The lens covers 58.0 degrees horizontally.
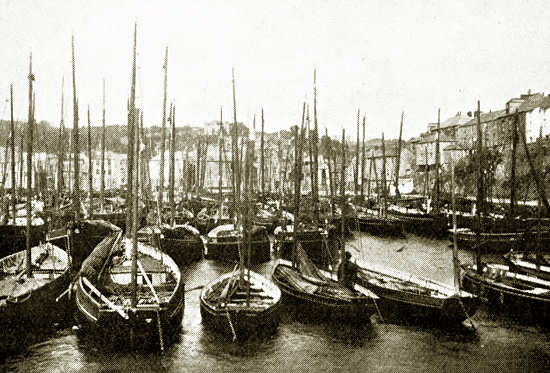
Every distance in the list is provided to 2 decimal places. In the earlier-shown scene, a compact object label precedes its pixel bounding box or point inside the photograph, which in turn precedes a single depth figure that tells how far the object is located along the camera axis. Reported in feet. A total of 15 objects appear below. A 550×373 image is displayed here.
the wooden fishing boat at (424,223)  162.40
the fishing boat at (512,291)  66.18
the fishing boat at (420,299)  62.69
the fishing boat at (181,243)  106.01
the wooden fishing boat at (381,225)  163.32
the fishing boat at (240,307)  57.16
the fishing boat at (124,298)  52.24
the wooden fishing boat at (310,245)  111.04
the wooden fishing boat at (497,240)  125.29
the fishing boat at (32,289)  58.29
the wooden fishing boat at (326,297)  62.80
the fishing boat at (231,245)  109.81
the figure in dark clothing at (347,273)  68.13
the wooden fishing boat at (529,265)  75.02
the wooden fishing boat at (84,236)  103.04
